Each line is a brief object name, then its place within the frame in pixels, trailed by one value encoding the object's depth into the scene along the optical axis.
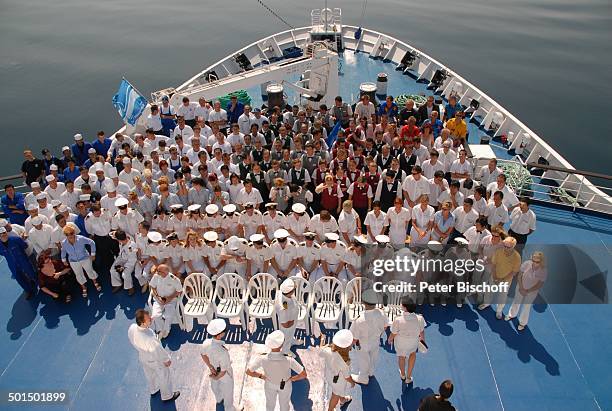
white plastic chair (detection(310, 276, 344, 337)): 7.68
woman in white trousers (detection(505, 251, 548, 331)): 7.63
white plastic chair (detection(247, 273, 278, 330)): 7.75
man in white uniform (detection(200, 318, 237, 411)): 6.08
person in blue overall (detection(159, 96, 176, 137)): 13.00
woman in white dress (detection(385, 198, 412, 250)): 8.73
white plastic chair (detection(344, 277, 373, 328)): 7.74
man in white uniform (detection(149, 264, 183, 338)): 7.68
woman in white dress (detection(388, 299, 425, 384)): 6.53
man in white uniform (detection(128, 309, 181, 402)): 6.22
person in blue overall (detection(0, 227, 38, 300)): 8.55
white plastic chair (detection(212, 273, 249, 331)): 7.82
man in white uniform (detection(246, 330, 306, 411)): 5.93
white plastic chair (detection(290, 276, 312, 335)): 7.85
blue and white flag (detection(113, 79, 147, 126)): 12.77
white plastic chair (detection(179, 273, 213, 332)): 7.86
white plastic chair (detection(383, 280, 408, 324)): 7.84
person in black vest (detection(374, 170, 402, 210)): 9.56
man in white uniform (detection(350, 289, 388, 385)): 6.52
